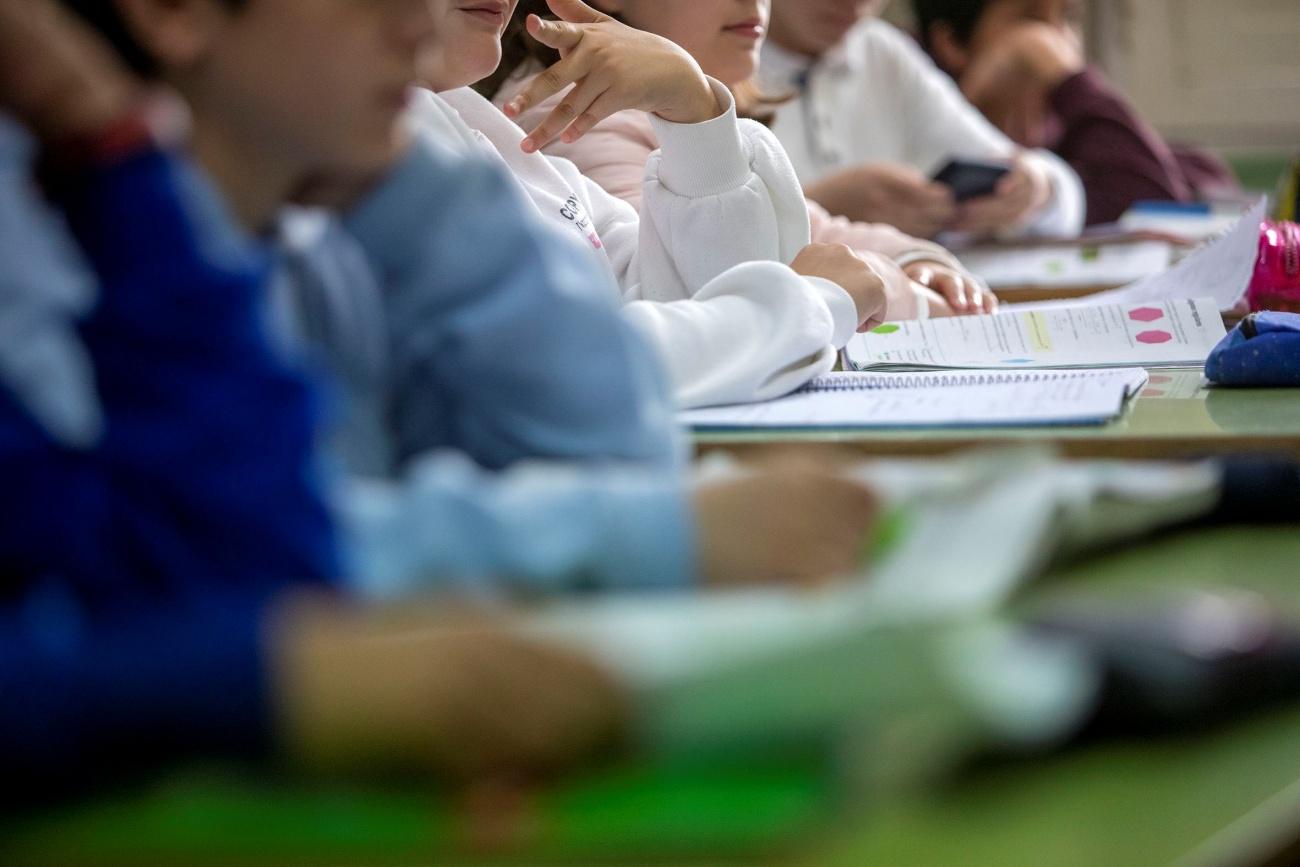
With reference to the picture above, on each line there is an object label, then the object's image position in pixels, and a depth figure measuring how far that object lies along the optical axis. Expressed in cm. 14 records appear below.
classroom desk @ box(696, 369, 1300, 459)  368
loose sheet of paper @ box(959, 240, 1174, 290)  470
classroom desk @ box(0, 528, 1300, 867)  227
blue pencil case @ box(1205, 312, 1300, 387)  390
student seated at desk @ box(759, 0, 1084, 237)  503
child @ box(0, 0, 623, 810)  253
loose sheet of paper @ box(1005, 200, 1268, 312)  430
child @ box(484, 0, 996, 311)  437
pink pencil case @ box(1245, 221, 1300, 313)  430
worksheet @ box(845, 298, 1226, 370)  404
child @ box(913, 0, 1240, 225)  640
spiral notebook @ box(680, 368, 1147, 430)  374
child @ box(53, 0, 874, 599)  346
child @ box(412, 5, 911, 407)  386
